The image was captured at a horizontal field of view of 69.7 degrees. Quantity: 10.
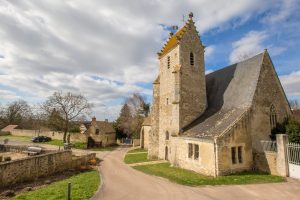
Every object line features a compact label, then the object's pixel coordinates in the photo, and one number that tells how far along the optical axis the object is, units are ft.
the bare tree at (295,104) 275.16
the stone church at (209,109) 59.11
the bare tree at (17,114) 241.96
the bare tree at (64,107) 131.64
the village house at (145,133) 136.36
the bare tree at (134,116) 175.01
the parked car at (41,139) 154.97
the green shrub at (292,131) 54.34
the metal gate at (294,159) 50.39
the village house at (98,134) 140.76
